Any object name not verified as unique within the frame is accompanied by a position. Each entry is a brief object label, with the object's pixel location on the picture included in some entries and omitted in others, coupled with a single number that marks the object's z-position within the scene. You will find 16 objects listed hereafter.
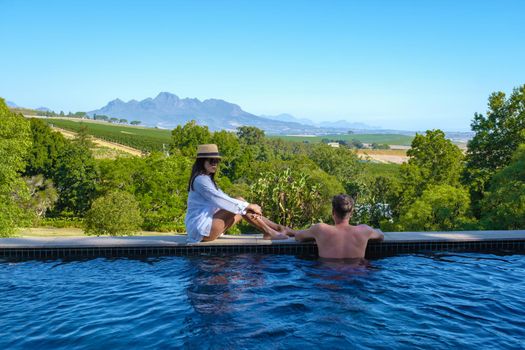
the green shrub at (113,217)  32.50
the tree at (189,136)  80.81
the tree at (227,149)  78.68
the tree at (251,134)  119.69
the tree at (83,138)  71.43
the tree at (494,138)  37.91
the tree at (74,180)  57.62
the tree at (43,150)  58.03
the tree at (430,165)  42.53
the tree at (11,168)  21.55
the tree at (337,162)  88.44
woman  7.89
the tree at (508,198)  21.28
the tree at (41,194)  54.31
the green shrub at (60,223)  52.12
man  7.62
